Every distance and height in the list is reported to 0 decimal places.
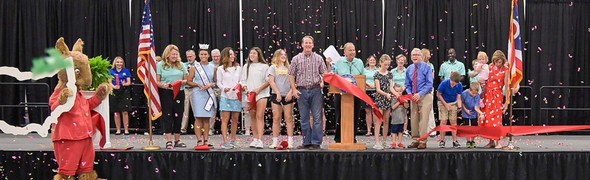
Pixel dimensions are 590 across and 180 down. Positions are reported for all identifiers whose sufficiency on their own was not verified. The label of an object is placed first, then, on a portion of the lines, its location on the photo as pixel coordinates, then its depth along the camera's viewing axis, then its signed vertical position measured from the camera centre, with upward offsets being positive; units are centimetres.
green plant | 786 +11
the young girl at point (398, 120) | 879 -46
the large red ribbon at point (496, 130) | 854 -58
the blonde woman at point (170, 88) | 851 -8
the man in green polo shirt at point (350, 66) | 861 +15
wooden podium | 830 -42
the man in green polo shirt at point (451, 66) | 1188 +20
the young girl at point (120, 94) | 1145 -20
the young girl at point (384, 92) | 869 -14
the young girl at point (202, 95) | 857 -16
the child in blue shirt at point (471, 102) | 892 -27
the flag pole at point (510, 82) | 849 -4
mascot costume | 709 -43
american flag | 837 +20
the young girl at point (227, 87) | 878 -8
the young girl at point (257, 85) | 861 -5
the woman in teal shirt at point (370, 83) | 1012 -5
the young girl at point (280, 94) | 844 -15
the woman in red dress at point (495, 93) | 855 -16
